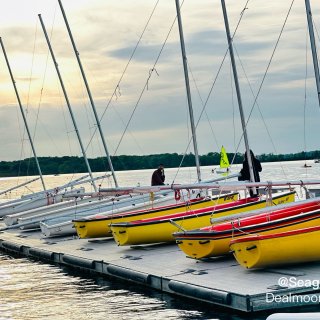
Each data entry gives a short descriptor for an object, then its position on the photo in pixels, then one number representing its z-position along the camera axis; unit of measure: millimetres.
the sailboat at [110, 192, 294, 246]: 19844
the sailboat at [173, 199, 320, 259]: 15922
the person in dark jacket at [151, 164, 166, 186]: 26938
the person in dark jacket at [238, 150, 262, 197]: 23375
